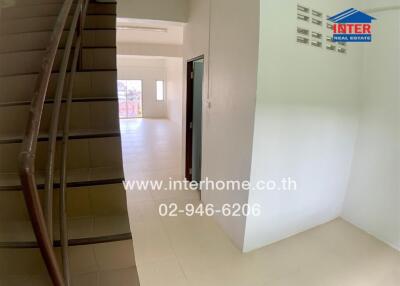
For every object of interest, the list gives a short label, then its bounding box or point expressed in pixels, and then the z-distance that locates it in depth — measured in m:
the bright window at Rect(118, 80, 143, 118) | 13.07
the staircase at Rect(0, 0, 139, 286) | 1.30
